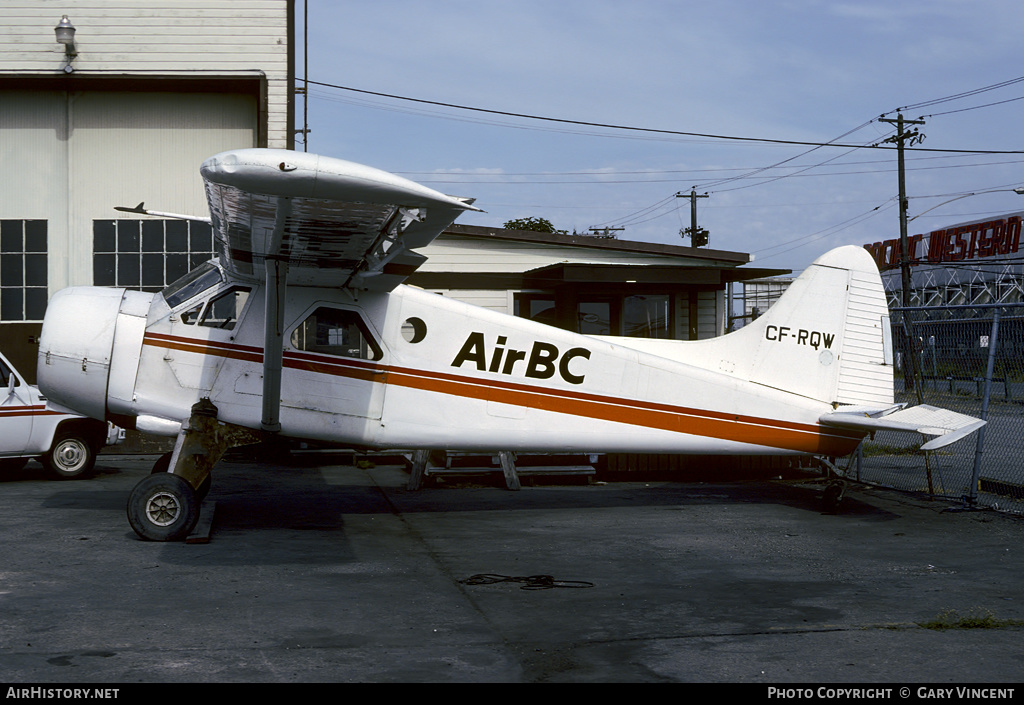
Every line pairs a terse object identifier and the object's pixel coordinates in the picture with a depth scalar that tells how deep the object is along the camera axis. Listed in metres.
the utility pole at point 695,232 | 57.84
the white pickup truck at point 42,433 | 12.74
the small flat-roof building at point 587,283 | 16.66
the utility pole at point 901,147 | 36.62
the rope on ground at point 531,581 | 6.80
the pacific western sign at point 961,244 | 52.97
